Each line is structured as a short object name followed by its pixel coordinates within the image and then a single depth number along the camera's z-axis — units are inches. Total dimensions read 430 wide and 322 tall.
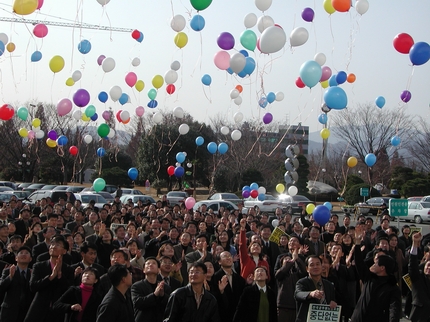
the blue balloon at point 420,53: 444.5
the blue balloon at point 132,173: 820.6
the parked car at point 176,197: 1115.3
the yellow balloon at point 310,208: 617.9
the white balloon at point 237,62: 481.4
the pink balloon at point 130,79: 641.0
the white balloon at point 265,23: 467.2
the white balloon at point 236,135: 781.3
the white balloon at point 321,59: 522.9
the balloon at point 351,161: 730.4
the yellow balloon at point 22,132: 823.1
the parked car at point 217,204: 858.1
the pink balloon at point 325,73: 529.7
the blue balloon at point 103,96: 696.4
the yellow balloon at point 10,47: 603.3
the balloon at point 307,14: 510.0
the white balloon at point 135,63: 662.5
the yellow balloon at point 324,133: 666.2
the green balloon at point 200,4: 424.5
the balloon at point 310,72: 425.1
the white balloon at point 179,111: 766.5
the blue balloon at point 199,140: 900.6
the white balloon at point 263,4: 458.9
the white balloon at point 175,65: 641.6
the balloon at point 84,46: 618.5
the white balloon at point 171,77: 626.8
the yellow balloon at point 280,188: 771.4
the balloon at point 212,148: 845.2
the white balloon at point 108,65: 637.9
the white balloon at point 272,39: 423.5
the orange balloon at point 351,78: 602.3
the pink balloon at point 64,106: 585.3
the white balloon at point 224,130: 808.6
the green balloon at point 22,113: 760.3
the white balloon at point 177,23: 528.7
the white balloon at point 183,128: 836.6
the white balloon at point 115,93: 654.7
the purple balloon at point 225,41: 503.5
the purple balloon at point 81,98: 577.0
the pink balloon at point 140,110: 745.1
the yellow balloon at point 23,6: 410.6
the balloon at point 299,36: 457.1
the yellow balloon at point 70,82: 658.2
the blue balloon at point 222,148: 820.5
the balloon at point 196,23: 499.2
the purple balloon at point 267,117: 663.1
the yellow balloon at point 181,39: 546.9
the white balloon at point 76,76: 658.8
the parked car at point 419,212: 1082.1
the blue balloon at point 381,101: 636.1
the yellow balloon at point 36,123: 857.3
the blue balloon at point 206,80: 644.7
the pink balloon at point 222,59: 504.1
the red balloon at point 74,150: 859.4
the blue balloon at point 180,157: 912.3
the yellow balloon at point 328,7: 458.4
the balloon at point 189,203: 669.3
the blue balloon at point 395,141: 722.5
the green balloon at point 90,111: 715.4
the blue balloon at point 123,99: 693.3
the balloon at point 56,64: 561.9
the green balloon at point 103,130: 713.0
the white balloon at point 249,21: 506.3
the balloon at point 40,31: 564.3
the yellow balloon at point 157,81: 635.5
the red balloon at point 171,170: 1000.4
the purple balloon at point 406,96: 603.8
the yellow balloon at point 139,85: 655.1
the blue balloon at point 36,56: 608.7
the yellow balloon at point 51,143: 875.5
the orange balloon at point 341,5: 447.5
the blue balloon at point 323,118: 637.1
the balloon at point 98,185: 692.1
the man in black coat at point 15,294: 237.0
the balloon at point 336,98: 432.5
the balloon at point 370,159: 699.7
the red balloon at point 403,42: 462.0
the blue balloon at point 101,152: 807.7
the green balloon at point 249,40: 477.7
